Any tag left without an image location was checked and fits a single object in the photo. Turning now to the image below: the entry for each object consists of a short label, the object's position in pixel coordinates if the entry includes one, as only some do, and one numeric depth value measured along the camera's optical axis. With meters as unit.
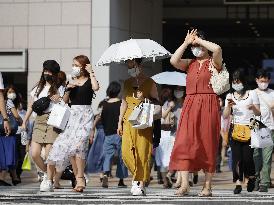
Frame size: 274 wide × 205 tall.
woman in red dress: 12.32
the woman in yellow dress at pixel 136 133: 12.96
